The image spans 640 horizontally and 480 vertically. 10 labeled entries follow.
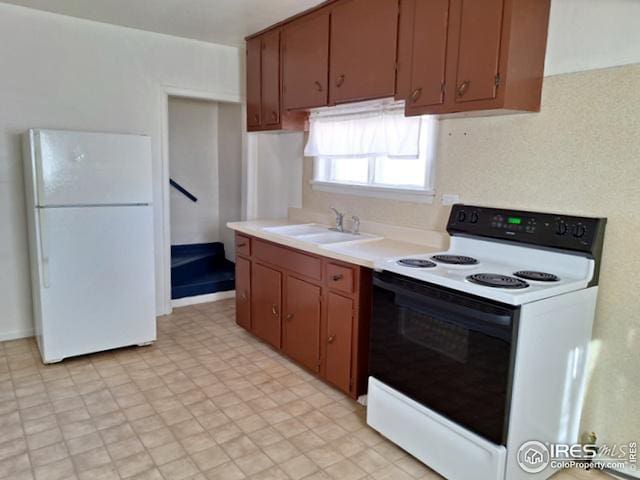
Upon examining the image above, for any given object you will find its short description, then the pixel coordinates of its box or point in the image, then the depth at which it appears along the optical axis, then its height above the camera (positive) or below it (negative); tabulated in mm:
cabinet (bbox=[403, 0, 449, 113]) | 2254 +597
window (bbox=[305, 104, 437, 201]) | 2812 +116
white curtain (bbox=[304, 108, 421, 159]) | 2816 +240
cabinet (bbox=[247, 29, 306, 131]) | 3445 +627
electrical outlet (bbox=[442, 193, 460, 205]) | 2654 -146
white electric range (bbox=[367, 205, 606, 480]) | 1756 -703
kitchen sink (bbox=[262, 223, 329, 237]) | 3295 -445
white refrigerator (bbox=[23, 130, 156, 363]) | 2904 -503
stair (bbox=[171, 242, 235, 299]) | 4477 -1095
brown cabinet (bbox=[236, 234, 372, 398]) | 2559 -874
